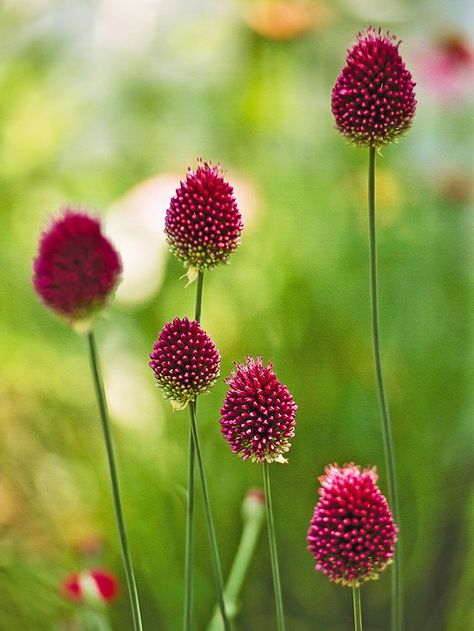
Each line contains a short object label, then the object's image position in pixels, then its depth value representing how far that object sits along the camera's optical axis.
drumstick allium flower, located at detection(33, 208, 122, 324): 0.56
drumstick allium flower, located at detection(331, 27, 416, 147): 0.61
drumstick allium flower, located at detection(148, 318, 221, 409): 0.60
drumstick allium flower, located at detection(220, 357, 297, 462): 0.61
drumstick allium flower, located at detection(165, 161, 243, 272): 0.61
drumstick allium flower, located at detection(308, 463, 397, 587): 0.60
